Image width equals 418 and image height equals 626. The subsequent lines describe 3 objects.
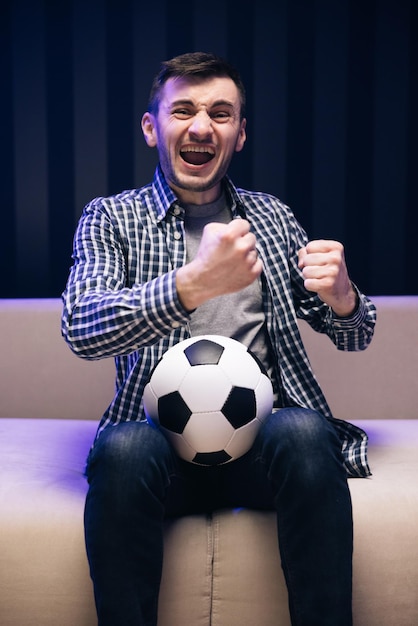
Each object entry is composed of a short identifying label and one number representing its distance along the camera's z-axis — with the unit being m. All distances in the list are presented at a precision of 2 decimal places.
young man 1.45
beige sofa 1.63
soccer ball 1.58
